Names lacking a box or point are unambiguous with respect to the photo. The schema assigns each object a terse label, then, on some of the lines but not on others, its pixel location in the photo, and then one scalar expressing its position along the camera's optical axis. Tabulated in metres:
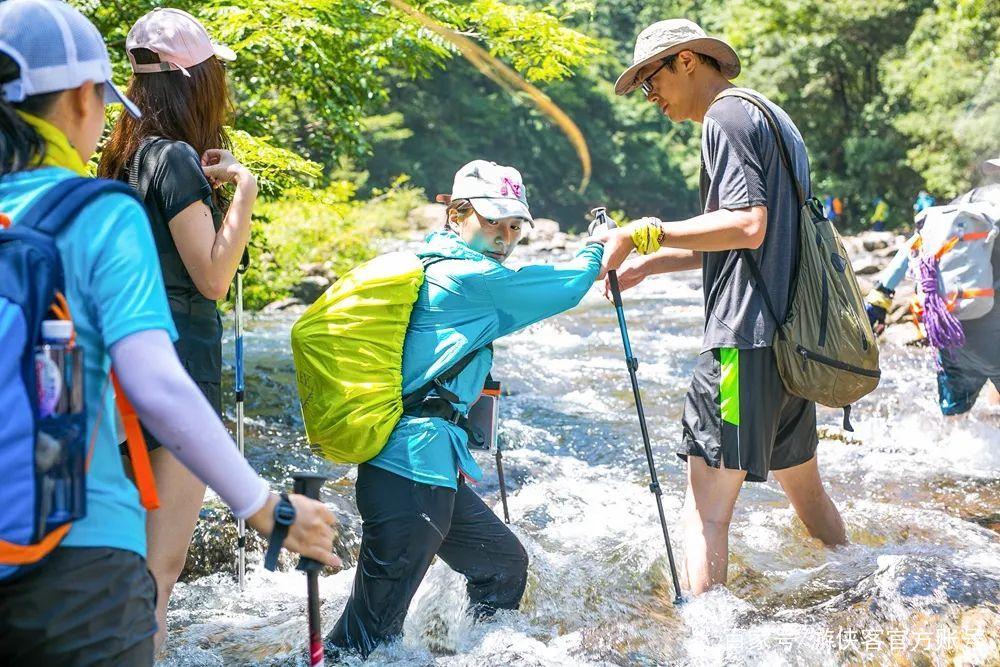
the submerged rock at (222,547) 5.11
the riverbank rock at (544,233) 35.53
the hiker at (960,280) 6.64
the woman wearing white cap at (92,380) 1.80
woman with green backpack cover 3.45
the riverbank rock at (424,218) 36.00
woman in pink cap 3.16
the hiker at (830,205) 39.22
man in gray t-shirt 3.78
